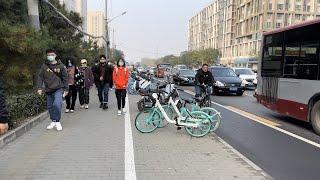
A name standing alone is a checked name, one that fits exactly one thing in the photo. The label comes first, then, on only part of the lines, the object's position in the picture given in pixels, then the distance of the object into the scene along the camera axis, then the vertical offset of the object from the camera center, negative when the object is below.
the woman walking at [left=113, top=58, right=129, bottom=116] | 8.24 -0.33
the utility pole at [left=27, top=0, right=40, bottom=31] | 9.21 +1.91
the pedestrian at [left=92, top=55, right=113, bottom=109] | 9.31 -0.27
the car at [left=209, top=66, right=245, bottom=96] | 14.46 -0.84
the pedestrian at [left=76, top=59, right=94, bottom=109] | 9.20 -0.44
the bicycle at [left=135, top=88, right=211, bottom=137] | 5.99 -1.13
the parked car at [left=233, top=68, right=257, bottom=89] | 19.08 -0.51
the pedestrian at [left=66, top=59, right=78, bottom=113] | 8.78 -0.64
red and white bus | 6.87 -0.08
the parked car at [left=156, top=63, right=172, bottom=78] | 31.40 -0.36
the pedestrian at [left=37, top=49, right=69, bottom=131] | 6.27 -0.30
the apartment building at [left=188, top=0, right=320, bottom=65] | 59.25 +11.97
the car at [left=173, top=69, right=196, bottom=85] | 21.24 -0.59
